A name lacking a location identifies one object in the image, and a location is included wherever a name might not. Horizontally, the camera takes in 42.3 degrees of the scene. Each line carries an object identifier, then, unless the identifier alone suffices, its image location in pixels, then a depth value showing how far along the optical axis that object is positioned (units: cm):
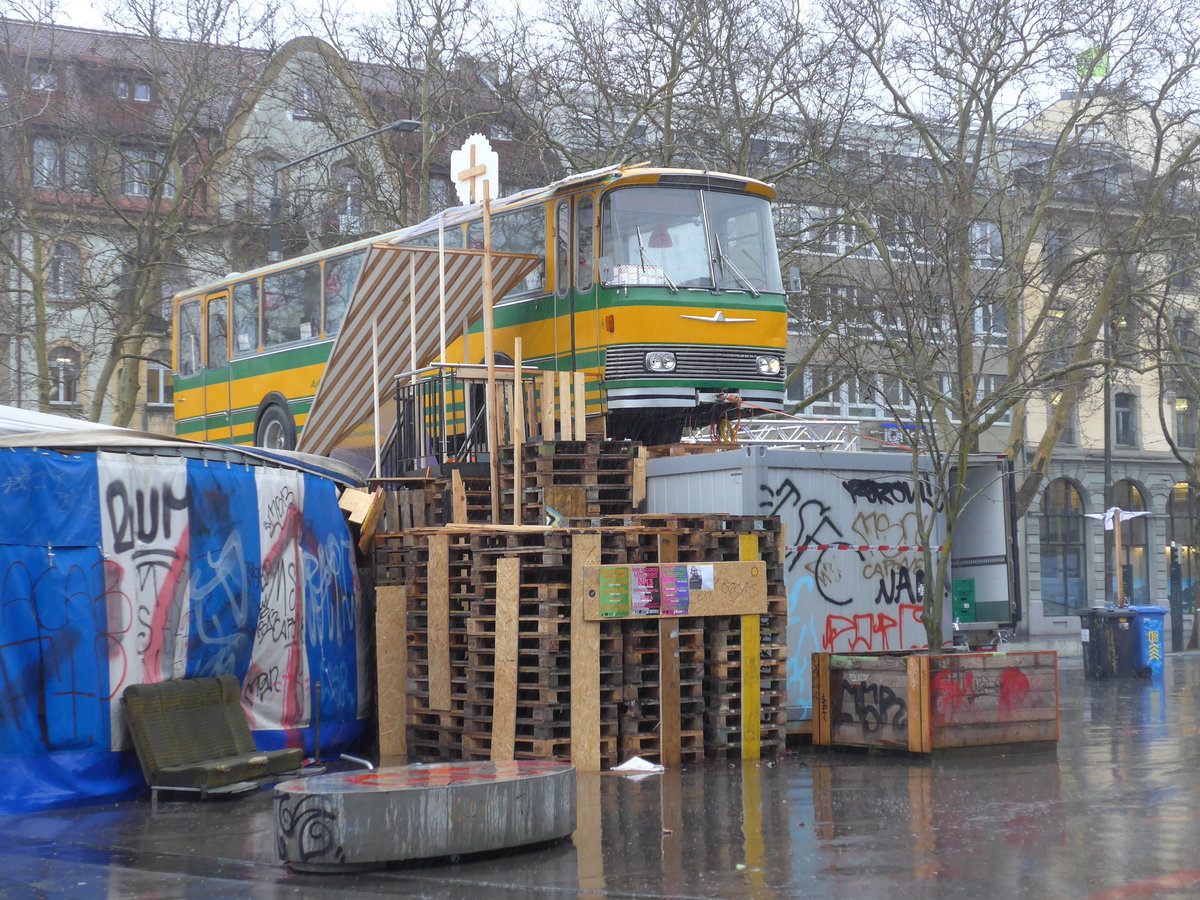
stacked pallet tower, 1258
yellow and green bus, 1678
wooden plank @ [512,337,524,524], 1439
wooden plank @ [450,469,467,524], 1505
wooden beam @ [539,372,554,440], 1483
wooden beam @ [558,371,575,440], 1490
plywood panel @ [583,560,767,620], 1258
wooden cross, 1602
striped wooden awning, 1780
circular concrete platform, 838
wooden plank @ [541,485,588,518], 1438
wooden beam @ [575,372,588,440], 1502
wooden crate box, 1301
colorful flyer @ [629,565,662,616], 1270
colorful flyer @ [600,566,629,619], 1257
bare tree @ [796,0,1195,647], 2666
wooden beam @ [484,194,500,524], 1491
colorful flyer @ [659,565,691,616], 1284
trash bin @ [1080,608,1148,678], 2367
